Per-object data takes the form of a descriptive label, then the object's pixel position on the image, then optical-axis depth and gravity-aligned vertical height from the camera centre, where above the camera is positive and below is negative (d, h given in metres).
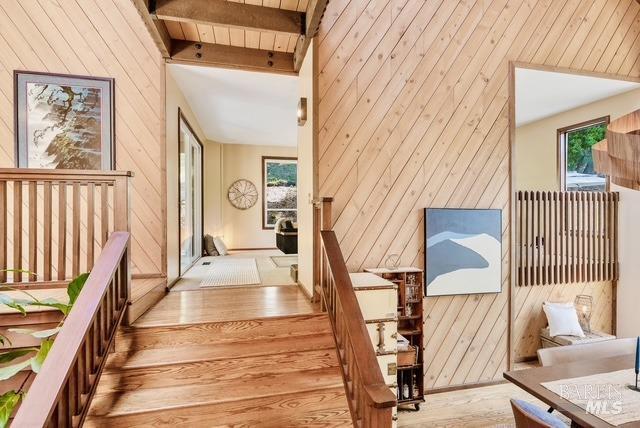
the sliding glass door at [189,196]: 4.38 +0.28
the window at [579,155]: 4.74 +0.90
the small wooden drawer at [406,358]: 2.90 -1.36
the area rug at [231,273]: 3.75 -0.84
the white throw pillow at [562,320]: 3.73 -1.32
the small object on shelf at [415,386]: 3.14 -1.78
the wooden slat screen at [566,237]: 3.76 -0.33
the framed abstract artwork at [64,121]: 2.99 +0.91
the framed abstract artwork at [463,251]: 3.38 -0.44
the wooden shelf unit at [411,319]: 3.11 -1.11
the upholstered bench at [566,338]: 3.64 -1.53
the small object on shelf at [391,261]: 3.31 -0.52
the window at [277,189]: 7.92 +0.60
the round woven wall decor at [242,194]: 7.65 +0.47
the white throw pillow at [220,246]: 6.54 -0.70
